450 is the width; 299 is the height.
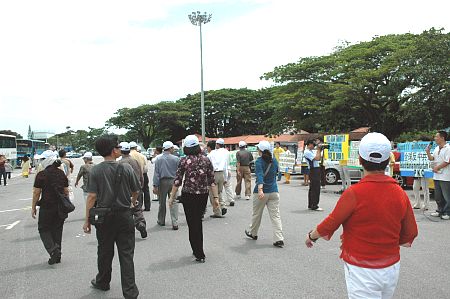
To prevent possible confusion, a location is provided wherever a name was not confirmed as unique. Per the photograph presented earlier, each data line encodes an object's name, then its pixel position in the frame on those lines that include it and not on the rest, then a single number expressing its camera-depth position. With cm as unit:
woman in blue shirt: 670
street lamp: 3450
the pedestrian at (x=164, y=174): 835
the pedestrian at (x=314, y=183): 1016
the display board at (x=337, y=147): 1318
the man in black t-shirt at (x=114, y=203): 440
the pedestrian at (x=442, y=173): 854
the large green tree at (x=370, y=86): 2119
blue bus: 4359
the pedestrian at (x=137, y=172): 732
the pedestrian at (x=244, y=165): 1225
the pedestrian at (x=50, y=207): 596
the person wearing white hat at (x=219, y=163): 1060
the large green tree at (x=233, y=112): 6178
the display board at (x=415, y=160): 1006
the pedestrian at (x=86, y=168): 964
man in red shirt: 270
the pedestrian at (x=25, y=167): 2552
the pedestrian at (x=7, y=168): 2377
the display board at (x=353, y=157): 1355
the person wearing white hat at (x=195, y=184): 595
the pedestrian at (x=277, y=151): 1959
